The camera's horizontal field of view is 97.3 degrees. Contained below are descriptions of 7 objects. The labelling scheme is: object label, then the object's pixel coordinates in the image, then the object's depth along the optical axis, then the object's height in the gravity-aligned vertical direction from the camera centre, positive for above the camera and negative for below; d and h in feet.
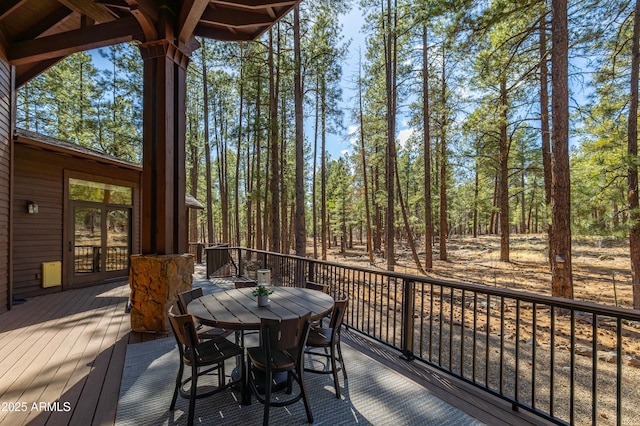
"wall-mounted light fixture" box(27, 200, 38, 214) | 17.72 +0.57
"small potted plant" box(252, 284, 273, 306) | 8.29 -2.36
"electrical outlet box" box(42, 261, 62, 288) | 18.42 -3.86
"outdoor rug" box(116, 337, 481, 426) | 6.82 -4.99
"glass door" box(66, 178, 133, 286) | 20.61 -1.20
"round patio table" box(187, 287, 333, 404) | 7.06 -2.68
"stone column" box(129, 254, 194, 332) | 11.73 -3.07
